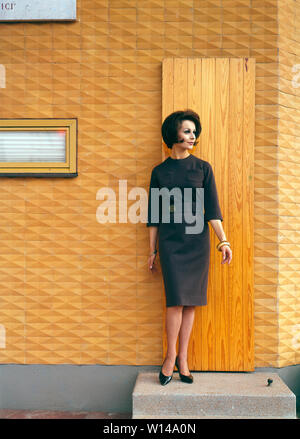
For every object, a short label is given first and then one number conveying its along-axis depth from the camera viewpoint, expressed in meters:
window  3.62
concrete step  3.05
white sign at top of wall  3.61
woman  3.26
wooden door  3.53
